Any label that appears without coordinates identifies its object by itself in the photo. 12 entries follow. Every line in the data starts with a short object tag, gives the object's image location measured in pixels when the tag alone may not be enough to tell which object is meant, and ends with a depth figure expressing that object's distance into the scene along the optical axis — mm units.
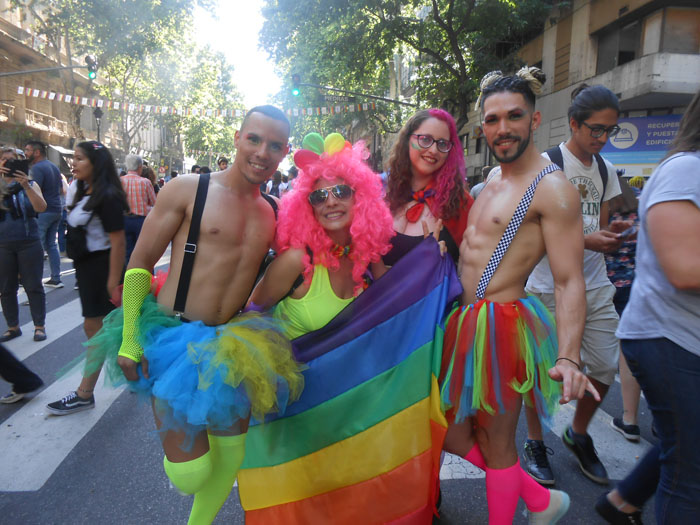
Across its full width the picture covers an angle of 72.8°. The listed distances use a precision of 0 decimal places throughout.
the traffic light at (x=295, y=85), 17641
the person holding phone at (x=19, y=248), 5032
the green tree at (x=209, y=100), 33312
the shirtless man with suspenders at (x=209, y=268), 2115
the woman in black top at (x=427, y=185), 2670
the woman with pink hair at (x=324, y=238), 2322
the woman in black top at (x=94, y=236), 3924
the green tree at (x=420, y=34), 15320
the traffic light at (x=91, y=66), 16328
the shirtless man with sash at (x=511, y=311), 2135
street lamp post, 19484
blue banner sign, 14109
